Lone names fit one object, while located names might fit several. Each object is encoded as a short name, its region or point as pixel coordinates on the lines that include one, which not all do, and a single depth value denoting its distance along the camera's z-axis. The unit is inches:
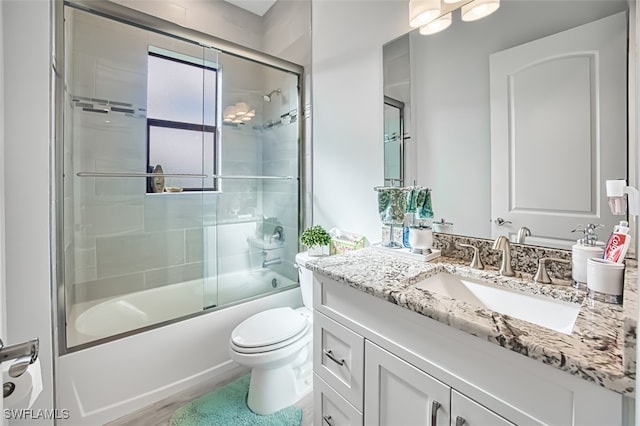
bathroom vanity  21.3
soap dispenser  34.2
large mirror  36.0
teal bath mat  56.2
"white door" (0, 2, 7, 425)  40.7
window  87.0
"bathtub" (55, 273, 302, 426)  55.1
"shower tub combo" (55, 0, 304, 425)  59.7
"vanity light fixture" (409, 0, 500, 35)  46.4
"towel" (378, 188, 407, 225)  55.6
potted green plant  68.1
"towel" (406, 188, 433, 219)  52.8
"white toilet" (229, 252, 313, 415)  55.7
